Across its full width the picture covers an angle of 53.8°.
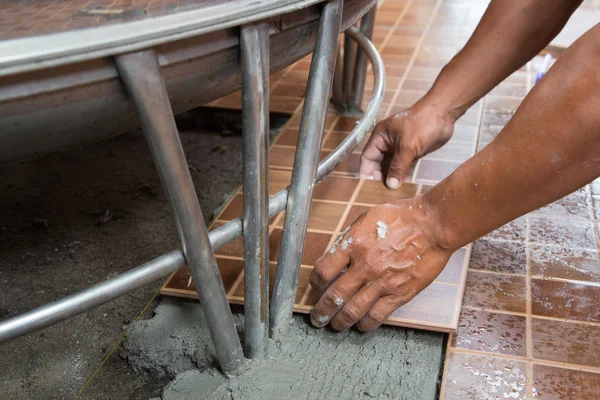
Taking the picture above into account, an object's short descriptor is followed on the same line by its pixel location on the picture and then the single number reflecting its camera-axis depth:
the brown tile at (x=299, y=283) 1.49
